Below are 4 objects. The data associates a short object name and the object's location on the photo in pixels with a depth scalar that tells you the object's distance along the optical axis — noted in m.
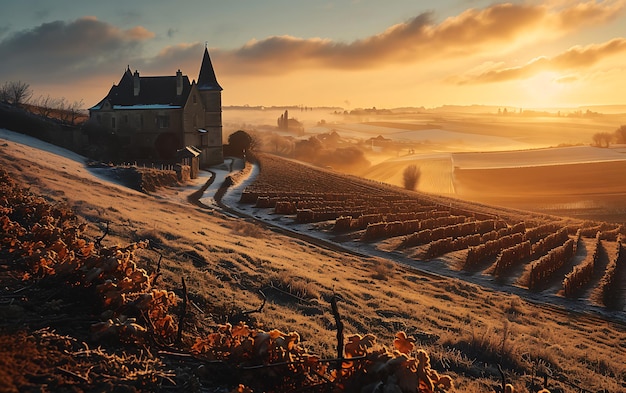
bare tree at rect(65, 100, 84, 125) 65.56
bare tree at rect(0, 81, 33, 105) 60.06
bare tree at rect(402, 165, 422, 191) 90.62
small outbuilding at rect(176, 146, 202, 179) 50.41
